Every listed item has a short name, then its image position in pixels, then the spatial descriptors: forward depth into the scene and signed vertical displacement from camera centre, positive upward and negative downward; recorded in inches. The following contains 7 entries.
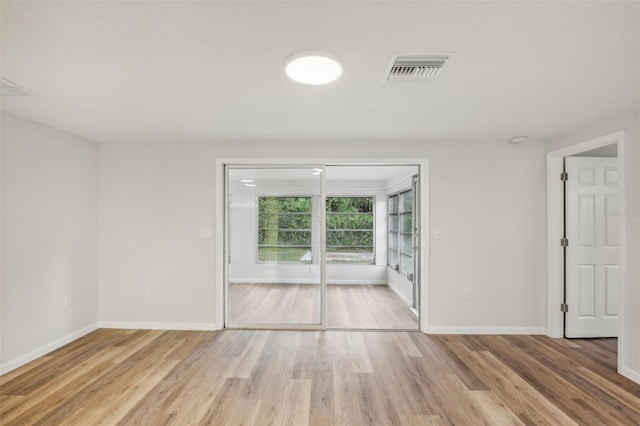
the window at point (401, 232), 215.5 -12.3
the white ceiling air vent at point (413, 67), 72.6 +36.1
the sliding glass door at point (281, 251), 156.3 -18.3
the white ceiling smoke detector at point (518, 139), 139.2 +34.5
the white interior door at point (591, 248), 142.3 -14.1
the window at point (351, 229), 263.0 -11.2
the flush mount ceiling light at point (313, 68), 70.1 +34.6
